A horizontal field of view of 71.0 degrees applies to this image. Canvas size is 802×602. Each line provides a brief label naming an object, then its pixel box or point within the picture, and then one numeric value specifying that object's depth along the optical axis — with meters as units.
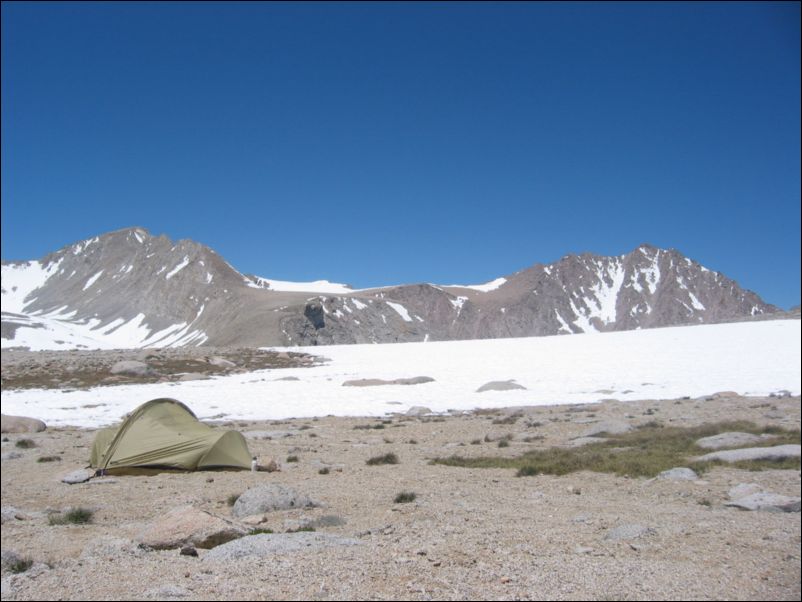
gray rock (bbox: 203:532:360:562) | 7.42
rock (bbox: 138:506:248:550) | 8.15
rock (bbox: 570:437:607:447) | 19.59
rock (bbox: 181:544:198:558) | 7.78
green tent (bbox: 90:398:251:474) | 14.97
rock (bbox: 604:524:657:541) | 8.70
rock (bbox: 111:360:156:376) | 42.00
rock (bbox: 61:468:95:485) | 14.12
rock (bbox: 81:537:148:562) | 7.86
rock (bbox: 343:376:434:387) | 43.03
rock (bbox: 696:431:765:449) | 17.55
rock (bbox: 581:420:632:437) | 21.28
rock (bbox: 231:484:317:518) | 10.74
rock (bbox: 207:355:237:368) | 53.10
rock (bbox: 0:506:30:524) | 10.84
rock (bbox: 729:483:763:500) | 11.71
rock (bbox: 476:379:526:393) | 39.25
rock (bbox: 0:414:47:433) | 23.53
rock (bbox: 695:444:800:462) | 15.03
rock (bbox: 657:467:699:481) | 13.57
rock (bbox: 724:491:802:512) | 10.73
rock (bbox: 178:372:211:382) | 43.81
